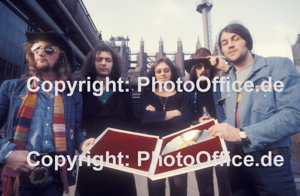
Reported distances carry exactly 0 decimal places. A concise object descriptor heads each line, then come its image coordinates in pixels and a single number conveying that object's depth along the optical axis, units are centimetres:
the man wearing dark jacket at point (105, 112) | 156
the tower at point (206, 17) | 2144
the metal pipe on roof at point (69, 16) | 483
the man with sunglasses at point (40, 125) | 121
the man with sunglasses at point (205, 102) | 210
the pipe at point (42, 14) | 440
